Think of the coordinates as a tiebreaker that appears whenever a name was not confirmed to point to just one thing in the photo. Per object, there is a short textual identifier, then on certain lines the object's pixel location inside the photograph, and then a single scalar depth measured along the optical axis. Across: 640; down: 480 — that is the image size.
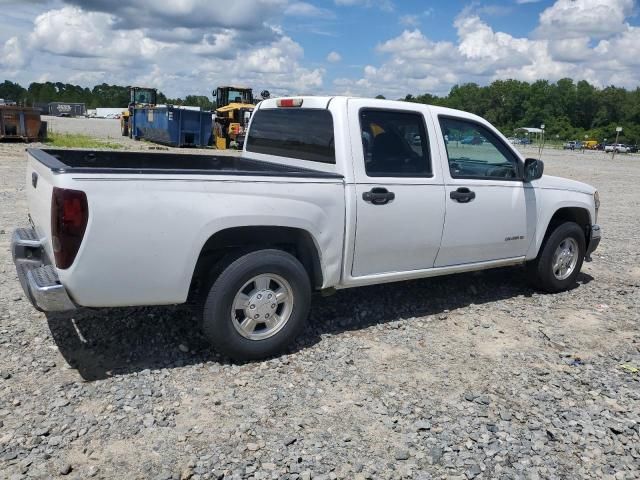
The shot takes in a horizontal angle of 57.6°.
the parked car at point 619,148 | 71.31
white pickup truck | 3.62
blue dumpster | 27.28
